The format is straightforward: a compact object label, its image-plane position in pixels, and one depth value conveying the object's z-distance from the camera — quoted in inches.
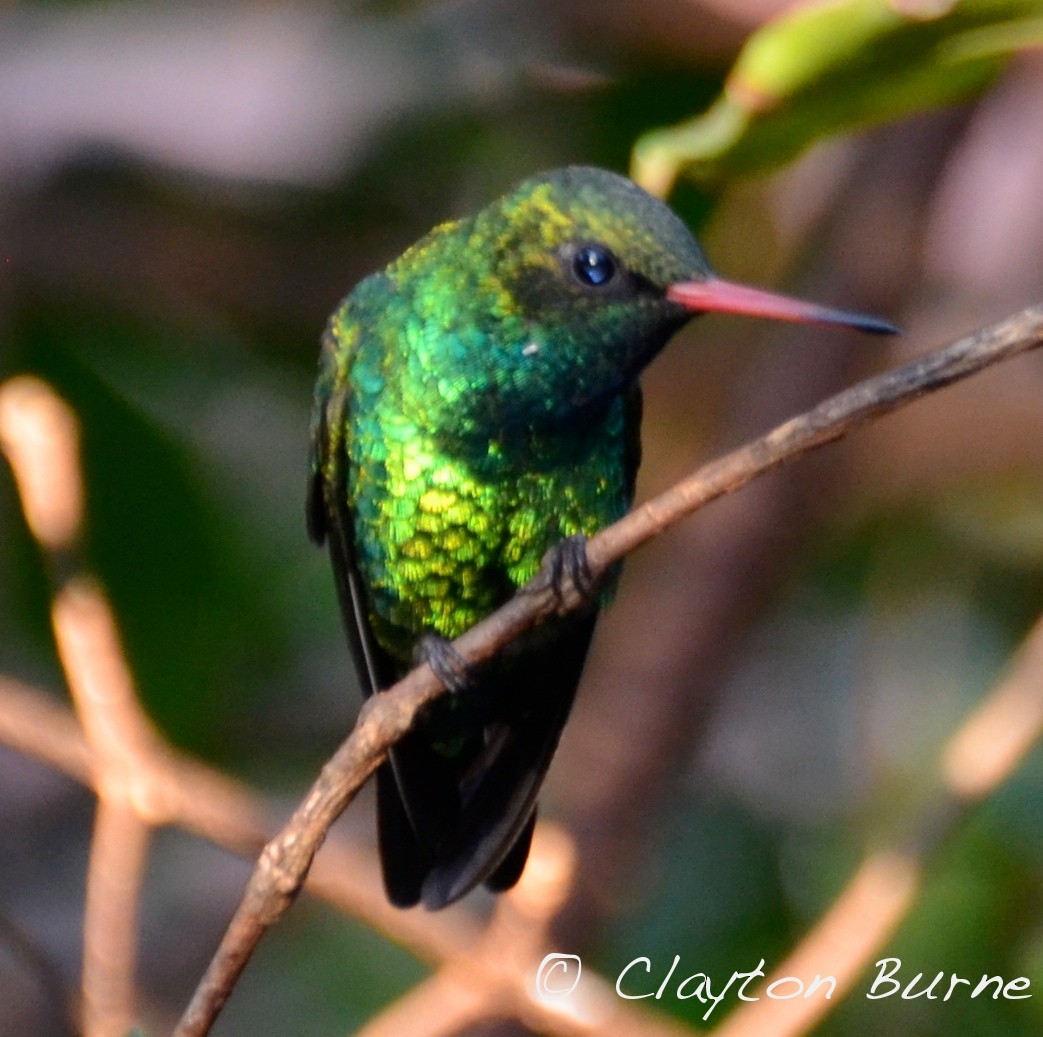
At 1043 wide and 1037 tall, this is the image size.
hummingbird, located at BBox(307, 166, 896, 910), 171.8
